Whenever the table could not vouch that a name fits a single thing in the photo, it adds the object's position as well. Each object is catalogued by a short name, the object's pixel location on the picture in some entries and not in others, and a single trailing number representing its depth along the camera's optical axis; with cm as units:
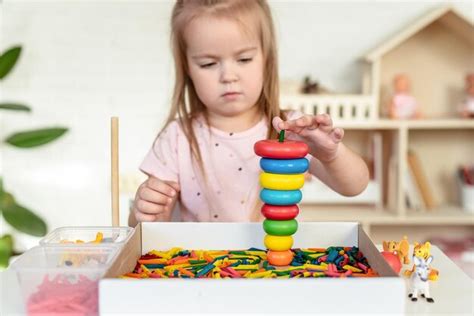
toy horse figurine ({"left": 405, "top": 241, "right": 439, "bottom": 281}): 89
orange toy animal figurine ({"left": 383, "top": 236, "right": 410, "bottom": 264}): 96
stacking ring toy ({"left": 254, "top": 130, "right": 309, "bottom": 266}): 87
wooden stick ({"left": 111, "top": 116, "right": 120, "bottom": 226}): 99
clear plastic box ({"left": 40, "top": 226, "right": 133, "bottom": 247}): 93
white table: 77
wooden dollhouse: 258
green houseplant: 266
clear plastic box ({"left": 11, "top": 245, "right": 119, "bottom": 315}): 72
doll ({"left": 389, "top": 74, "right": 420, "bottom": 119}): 260
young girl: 118
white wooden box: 69
